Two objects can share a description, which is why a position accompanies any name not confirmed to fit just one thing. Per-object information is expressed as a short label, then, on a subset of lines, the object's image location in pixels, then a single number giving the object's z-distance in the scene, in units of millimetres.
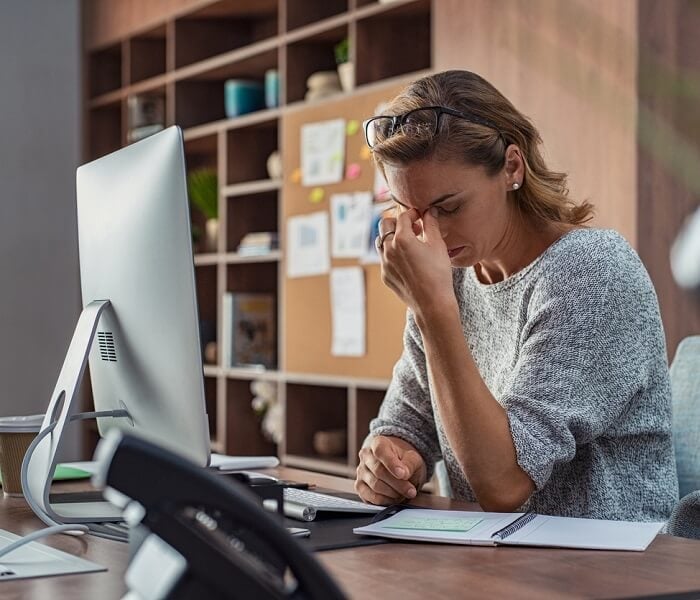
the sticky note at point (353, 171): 3556
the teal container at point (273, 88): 4141
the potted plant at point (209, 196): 4617
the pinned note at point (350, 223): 3523
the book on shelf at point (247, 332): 4277
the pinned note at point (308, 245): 3740
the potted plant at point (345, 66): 3664
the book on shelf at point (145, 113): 4852
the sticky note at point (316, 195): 3752
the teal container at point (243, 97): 4348
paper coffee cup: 1668
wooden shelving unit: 3676
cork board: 3420
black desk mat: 1222
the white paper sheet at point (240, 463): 1884
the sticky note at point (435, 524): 1287
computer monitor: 1250
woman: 1486
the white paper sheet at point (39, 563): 1093
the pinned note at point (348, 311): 3527
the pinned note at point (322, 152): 3645
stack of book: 4137
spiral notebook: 1213
